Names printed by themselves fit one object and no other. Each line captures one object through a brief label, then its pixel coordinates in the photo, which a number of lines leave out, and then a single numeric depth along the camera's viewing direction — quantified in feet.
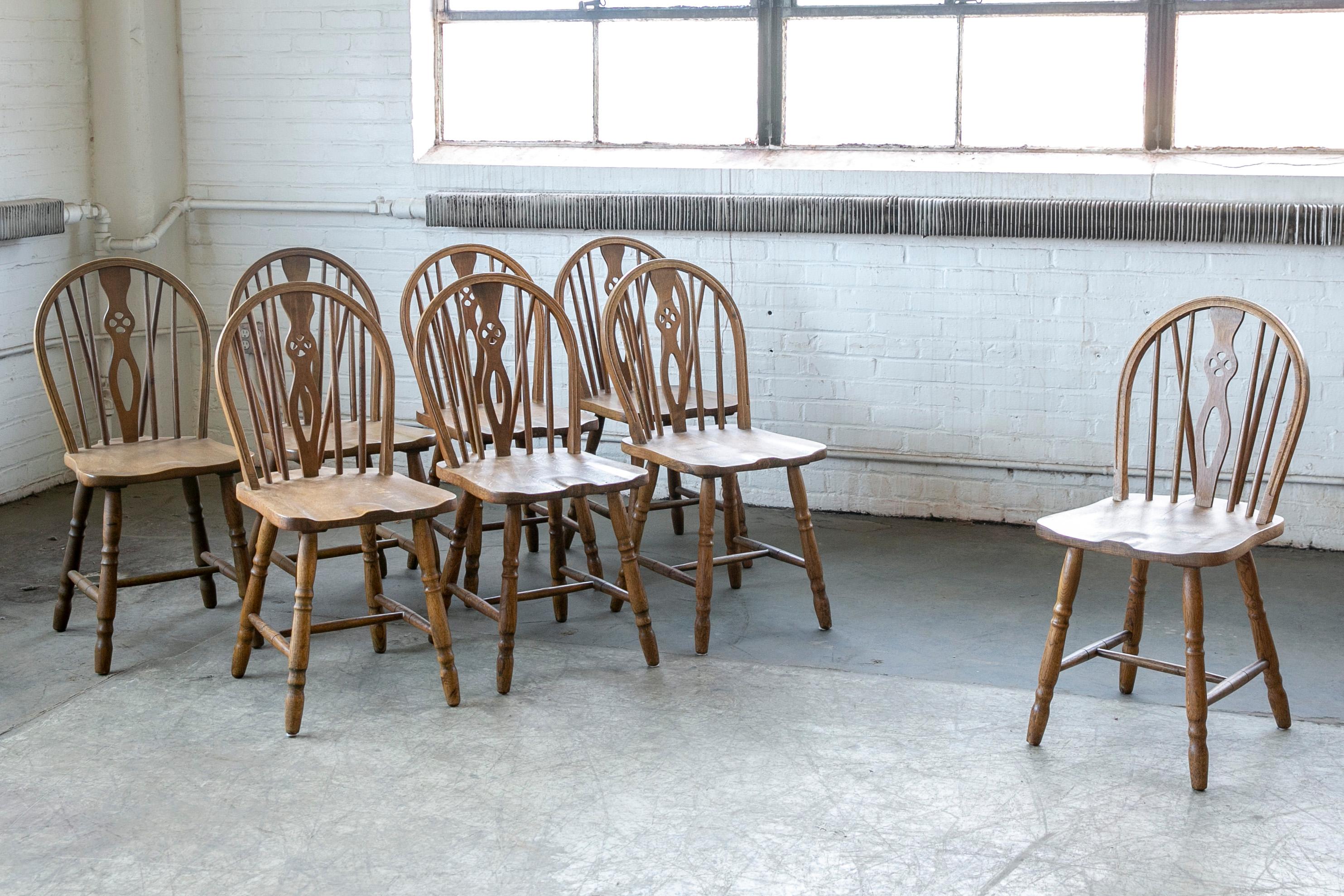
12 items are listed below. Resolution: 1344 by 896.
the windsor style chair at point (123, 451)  10.37
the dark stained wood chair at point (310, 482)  9.19
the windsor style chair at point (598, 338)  12.66
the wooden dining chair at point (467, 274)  11.60
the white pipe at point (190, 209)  15.30
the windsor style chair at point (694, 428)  10.68
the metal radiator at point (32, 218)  14.19
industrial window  13.61
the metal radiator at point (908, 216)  12.86
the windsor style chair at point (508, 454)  9.86
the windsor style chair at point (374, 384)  11.46
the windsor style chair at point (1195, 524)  8.39
